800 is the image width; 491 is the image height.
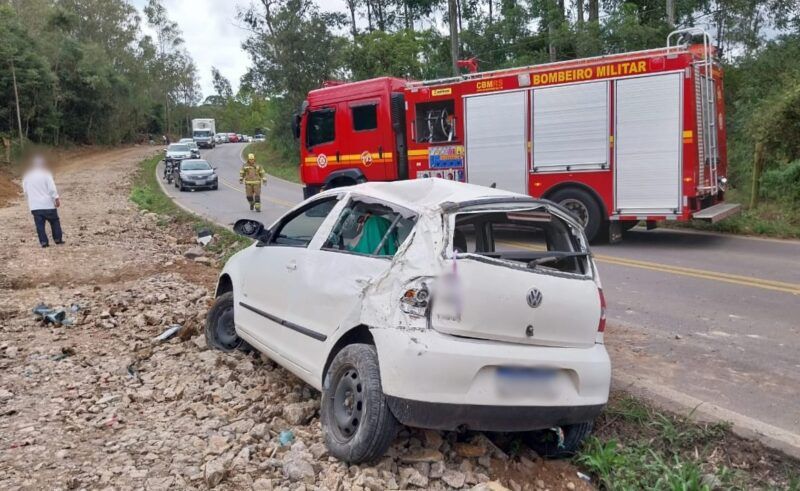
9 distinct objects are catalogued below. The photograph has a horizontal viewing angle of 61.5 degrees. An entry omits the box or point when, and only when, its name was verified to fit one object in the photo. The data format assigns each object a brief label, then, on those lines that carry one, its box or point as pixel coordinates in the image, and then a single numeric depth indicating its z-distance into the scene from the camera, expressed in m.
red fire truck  10.61
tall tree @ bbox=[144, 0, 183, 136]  73.00
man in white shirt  12.02
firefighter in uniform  18.14
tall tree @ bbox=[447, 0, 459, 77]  29.41
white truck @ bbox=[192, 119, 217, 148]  66.44
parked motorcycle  32.72
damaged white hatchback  3.44
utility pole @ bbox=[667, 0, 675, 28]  21.45
